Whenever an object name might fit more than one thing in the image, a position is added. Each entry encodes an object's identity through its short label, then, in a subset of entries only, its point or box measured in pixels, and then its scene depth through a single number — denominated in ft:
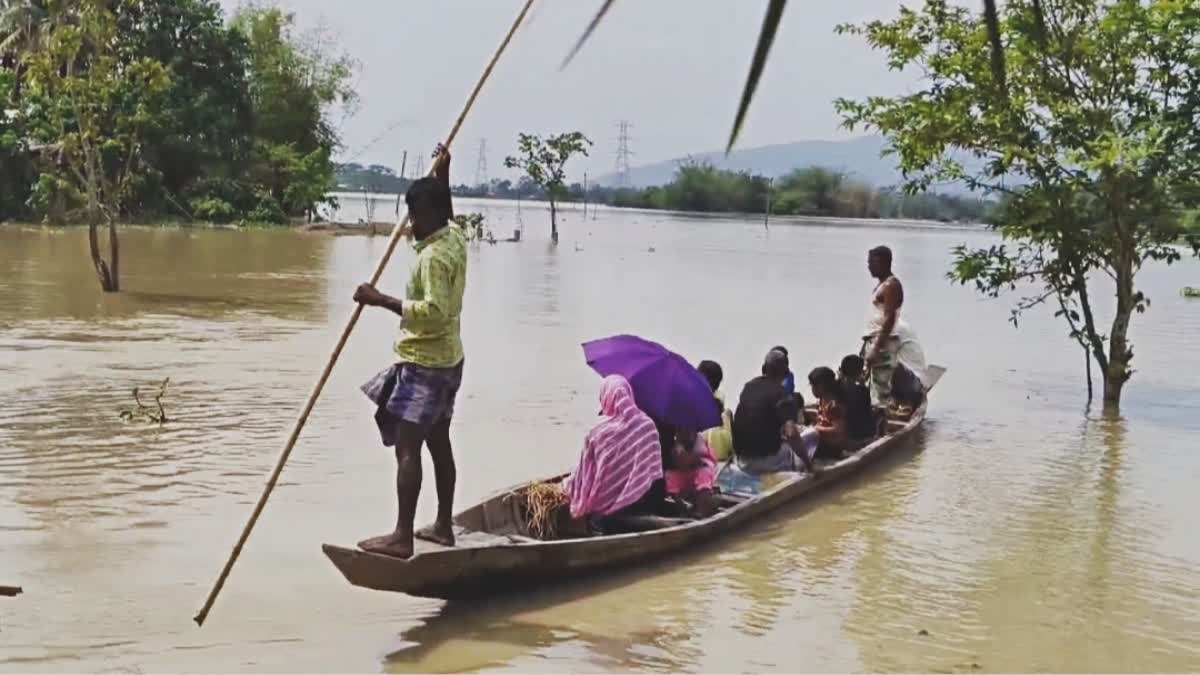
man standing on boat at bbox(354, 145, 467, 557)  17.06
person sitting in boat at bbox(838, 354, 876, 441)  29.53
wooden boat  17.13
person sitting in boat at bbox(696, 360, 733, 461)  26.96
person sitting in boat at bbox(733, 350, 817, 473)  25.70
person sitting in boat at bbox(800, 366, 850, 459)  29.17
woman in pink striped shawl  21.27
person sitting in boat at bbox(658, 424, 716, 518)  23.12
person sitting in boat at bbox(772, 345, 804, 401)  26.33
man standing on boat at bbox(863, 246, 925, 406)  33.27
